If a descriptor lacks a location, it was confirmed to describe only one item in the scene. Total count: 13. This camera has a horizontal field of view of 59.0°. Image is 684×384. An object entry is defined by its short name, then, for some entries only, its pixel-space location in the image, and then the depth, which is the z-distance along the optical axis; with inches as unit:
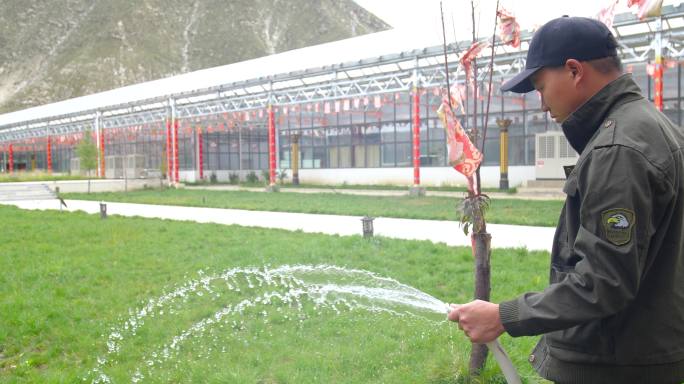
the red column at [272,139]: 1301.7
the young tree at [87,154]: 1406.3
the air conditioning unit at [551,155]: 1094.4
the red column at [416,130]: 1053.9
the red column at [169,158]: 1553.9
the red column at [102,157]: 1667.0
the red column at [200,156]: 1873.8
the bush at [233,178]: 1743.4
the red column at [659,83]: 770.8
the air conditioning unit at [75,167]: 1868.8
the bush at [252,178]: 1673.0
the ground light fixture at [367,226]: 438.6
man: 70.6
